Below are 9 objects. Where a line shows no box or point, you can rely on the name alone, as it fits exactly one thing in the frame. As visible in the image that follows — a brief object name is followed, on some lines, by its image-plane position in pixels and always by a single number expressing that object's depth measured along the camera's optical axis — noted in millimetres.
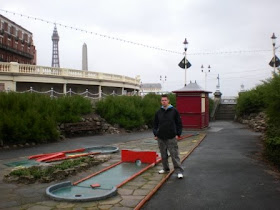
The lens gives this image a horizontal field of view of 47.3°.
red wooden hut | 18016
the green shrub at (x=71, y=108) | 15599
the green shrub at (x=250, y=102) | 22109
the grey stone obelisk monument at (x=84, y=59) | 52406
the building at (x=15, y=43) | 58469
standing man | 7203
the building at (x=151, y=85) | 93600
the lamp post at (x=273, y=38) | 28188
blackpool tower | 151250
